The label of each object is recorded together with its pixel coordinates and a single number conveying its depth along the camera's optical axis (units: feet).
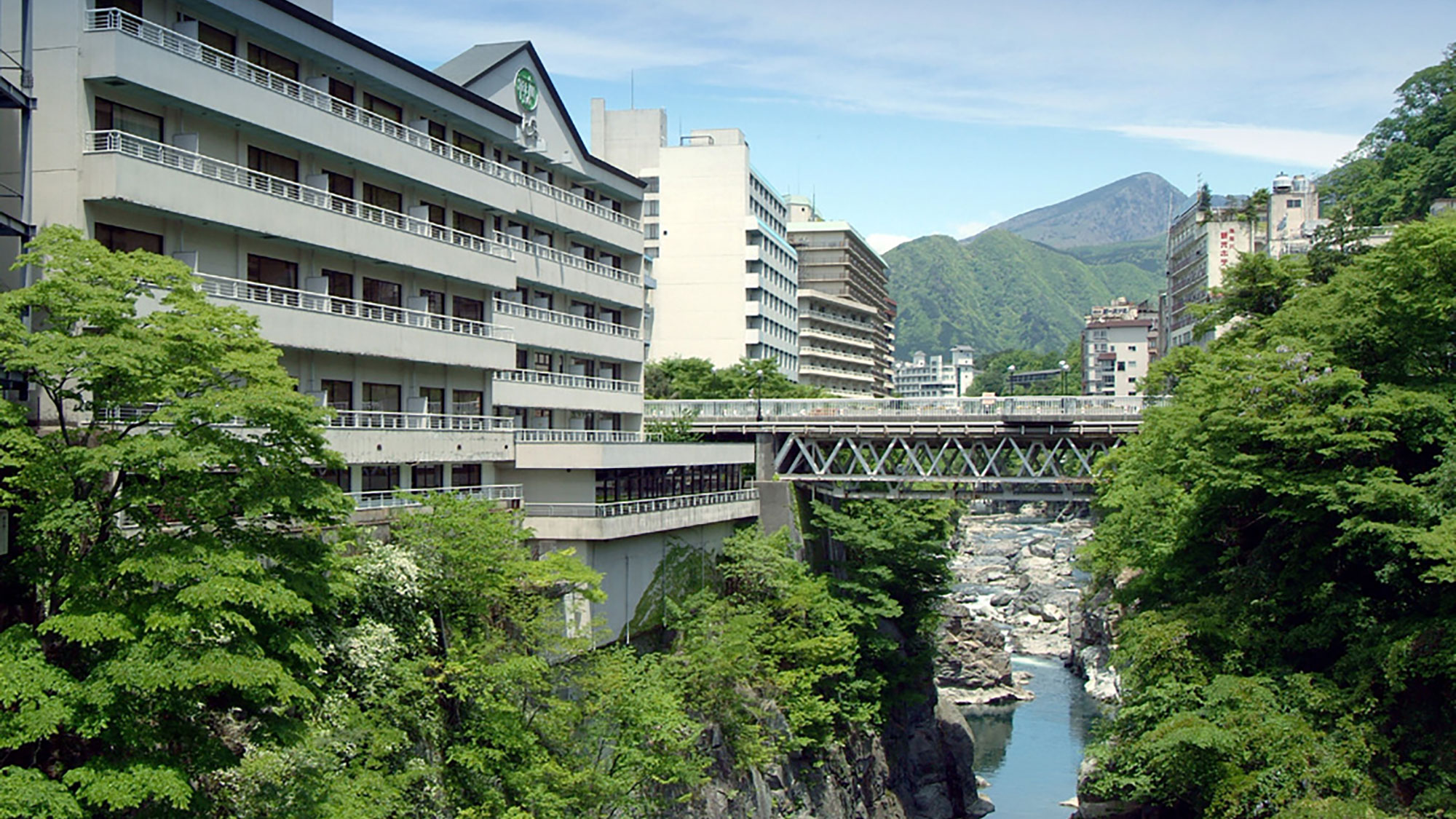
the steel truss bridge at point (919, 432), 192.44
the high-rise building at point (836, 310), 432.66
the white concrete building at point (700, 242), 338.54
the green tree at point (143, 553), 64.13
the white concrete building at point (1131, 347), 634.43
